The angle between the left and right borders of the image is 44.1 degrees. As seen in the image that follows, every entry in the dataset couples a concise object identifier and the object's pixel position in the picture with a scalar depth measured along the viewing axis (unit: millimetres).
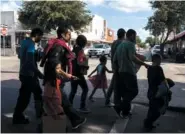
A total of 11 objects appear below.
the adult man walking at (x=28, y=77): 3789
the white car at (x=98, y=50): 25065
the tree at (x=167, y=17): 25046
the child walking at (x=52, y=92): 3465
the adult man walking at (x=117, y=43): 4613
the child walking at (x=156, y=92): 3874
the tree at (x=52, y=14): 26119
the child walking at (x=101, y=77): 5379
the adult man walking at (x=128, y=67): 4258
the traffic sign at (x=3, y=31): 18385
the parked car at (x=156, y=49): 25075
